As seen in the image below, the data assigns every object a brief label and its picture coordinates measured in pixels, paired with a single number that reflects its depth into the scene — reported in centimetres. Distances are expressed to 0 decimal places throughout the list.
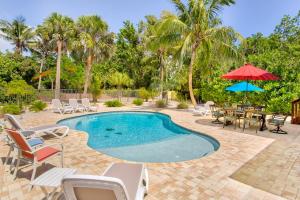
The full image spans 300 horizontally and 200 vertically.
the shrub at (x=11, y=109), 1131
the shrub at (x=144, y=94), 2200
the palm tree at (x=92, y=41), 1861
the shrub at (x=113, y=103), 1738
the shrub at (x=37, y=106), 1316
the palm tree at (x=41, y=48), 2650
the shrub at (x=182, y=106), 1656
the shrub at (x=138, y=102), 1890
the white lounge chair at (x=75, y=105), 1344
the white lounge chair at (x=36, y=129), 553
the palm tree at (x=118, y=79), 2473
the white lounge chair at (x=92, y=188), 184
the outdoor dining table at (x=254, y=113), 854
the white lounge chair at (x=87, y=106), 1409
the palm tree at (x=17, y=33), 2680
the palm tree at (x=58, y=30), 1607
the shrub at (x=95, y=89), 2017
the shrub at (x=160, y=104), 1741
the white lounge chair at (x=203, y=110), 1288
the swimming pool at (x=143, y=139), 648
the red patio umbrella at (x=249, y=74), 812
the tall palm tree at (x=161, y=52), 2302
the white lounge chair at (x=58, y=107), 1286
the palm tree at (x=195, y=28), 1306
